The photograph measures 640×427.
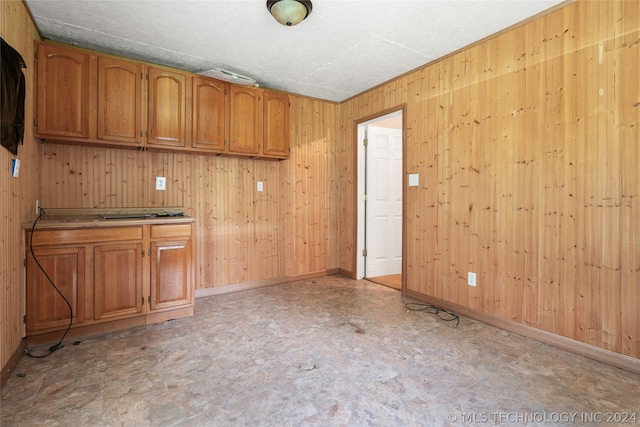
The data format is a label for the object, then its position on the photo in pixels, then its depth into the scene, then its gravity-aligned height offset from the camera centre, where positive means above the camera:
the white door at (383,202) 4.37 +0.15
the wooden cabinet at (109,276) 2.33 -0.53
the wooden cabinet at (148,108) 2.59 +1.01
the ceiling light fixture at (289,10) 2.19 +1.44
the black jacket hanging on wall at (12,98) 1.79 +0.70
